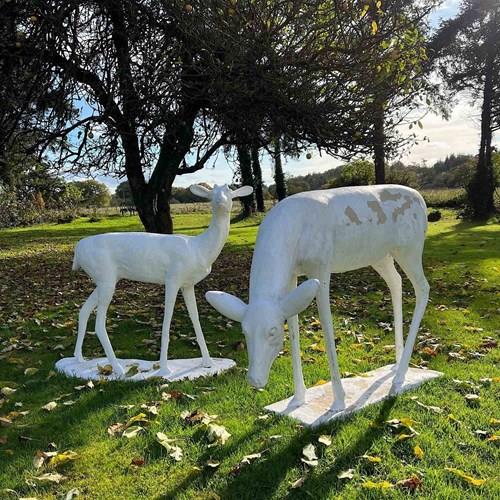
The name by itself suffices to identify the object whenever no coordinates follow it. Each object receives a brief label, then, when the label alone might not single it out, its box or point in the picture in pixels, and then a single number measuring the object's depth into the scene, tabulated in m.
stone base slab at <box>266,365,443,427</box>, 4.72
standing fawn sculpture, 5.95
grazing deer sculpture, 3.72
